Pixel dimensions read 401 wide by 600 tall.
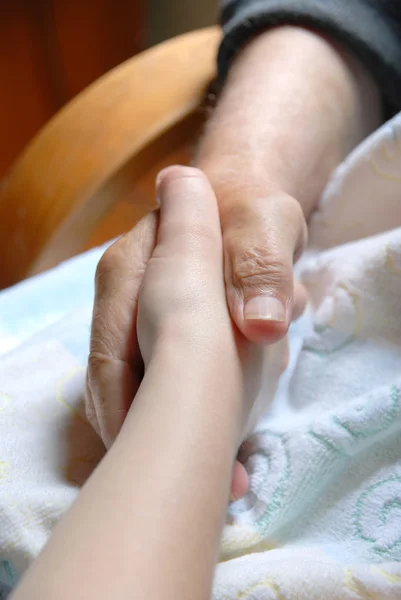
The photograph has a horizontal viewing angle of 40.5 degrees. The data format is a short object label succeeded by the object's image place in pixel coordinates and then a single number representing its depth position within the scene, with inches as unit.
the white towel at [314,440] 13.4
